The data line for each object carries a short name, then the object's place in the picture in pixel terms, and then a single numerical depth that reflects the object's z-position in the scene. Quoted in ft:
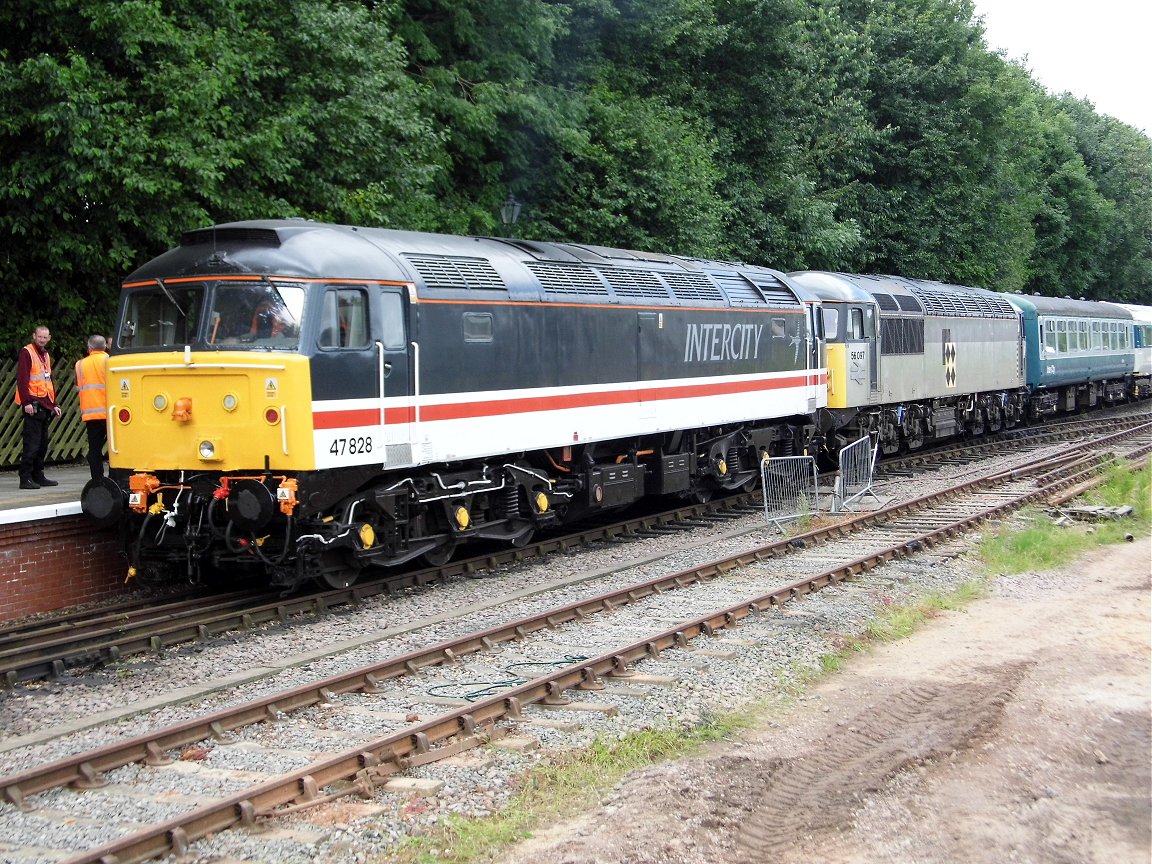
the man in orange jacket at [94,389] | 41.18
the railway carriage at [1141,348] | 134.21
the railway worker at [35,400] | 42.75
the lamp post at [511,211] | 63.36
